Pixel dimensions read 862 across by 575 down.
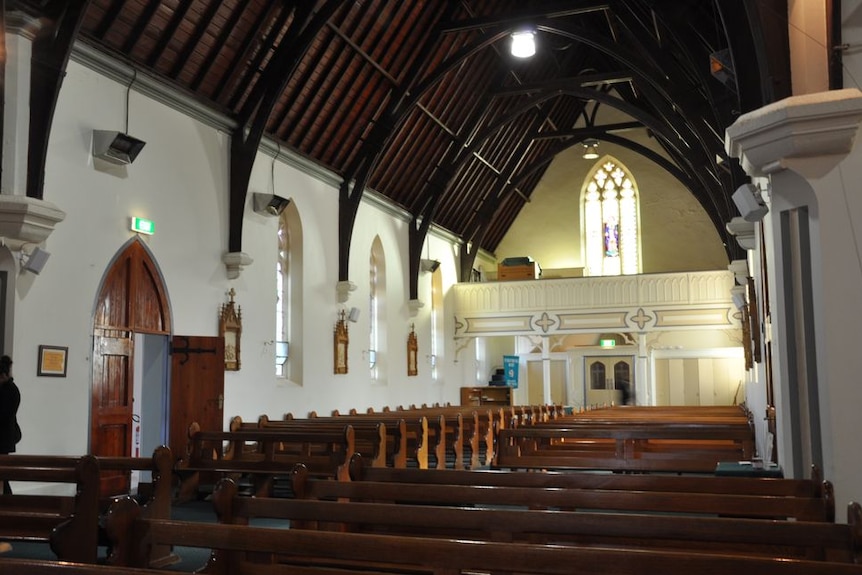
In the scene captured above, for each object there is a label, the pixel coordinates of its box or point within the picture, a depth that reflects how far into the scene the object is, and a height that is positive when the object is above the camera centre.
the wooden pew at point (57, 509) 4.39 -0.68
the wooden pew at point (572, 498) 3.52 -0.49
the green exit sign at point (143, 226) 9.34 +1.93
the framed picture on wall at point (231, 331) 10.91 +0.82
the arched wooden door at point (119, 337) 8.82 +0.63
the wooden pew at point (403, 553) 2.37 -0.50
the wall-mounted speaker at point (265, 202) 11.66 +2.69
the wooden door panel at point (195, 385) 9.84 +0.10
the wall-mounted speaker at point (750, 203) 5.70 +1.28
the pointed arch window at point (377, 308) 16.20 +1.64
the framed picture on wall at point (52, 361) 7.93 +0.34
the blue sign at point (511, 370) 20.25 +0.47
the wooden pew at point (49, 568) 2.28 -0.48
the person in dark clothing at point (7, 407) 6.60 -0.09
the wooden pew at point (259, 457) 7.30 -0.63
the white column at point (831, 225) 3.94 +0.78
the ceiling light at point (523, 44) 12.87 +5.38
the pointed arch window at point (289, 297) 12.83 +1.49
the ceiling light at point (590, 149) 19.90 +5.76
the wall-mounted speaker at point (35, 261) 7.66 +1.26
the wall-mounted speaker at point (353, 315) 14.48 +1.35
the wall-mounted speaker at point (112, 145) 8.71 +2.65
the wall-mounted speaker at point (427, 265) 18.09 +2.74
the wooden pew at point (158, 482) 5.22 -0.58
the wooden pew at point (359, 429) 7.90 -0.40
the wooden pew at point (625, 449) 7.32 -0.62
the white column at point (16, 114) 7.53 +2.59
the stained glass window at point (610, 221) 22.20 +4.50
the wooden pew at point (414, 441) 8.23 -0.56
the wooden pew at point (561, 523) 2.71 -0.49
